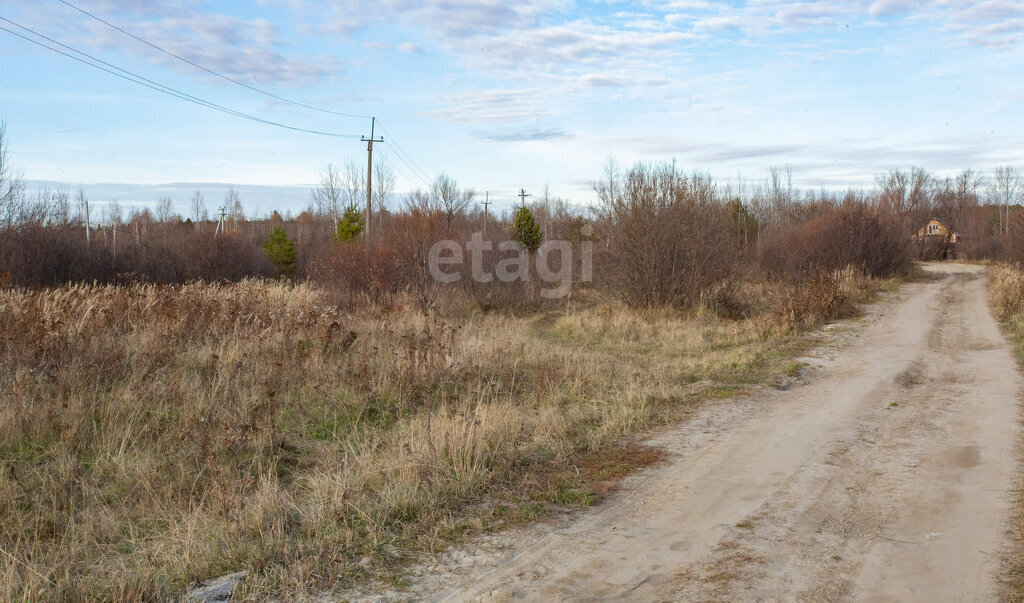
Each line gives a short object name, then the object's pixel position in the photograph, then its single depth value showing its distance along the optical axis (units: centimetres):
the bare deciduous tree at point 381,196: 4409
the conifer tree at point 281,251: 3491
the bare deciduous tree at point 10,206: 2269
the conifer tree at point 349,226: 3284
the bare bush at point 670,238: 1648
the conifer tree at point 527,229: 3647
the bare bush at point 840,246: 2545
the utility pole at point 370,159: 3067
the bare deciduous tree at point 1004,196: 6384
